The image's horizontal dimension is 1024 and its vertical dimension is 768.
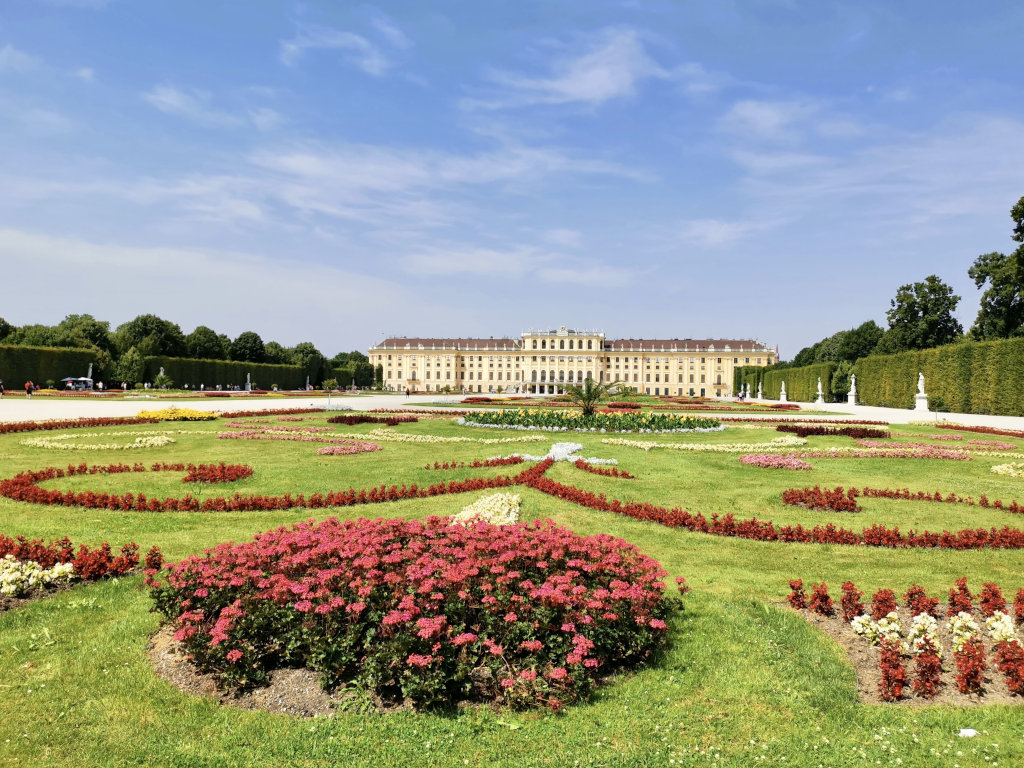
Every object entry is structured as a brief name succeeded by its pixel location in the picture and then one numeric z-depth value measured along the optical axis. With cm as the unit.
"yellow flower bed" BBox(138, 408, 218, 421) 2162
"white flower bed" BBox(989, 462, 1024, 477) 1136
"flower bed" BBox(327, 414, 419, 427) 2155
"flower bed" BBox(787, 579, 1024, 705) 370
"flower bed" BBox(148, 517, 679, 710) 366
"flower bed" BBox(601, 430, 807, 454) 1459
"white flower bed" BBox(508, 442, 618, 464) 1224
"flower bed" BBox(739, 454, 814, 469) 1208
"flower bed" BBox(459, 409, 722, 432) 1923
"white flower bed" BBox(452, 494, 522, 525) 728
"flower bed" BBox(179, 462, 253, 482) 1025
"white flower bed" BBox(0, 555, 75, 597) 493
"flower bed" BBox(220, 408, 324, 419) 2407
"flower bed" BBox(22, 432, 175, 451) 1398
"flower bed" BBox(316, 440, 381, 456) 1366
